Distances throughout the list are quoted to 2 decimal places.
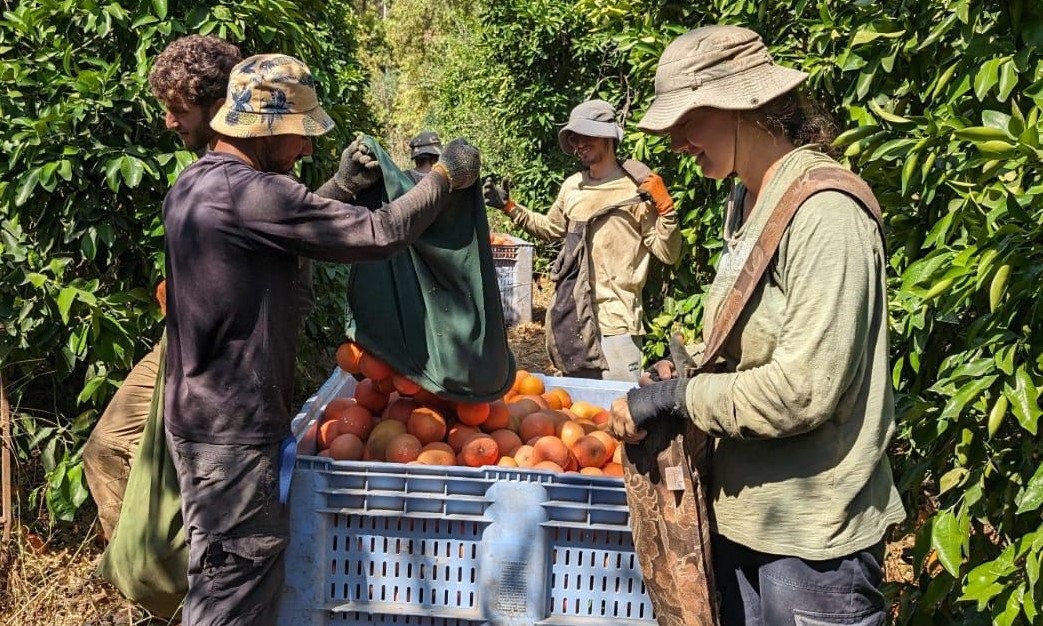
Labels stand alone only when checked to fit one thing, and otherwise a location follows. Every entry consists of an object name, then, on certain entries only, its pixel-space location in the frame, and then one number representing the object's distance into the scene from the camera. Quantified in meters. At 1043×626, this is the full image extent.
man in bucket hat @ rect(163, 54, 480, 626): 2.28
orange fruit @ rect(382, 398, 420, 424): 2.80
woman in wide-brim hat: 1.71
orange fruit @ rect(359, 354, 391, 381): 2.76
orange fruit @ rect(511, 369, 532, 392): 3.28
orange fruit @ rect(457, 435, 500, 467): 2.68
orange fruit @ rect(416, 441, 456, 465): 2.61
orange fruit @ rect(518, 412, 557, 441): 2.88
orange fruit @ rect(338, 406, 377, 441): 2.75
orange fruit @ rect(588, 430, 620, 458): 2.81
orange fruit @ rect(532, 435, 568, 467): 2.71
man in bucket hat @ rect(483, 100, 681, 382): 4.67
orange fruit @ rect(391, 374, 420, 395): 2.76
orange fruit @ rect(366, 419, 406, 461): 2.68
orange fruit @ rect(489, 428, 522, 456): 2.79
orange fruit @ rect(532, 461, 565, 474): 2.63
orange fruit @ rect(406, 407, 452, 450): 2.73
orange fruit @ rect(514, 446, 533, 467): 2.68
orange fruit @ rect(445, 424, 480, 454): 2.77
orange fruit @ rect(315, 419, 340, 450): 2.73
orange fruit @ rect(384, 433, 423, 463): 2.62
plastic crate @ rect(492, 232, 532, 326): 9.38
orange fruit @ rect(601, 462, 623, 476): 2.71
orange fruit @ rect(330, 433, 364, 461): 2.63
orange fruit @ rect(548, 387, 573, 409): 3.26
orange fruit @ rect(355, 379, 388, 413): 2.91
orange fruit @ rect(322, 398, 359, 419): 2.81
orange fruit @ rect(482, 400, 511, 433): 2.90
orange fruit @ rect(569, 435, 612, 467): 2.73
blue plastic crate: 2.32
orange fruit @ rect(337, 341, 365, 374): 2.83
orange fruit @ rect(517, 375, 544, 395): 3.27
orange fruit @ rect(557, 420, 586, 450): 2.81
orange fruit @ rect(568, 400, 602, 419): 3.17
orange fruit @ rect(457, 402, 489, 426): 2.84
